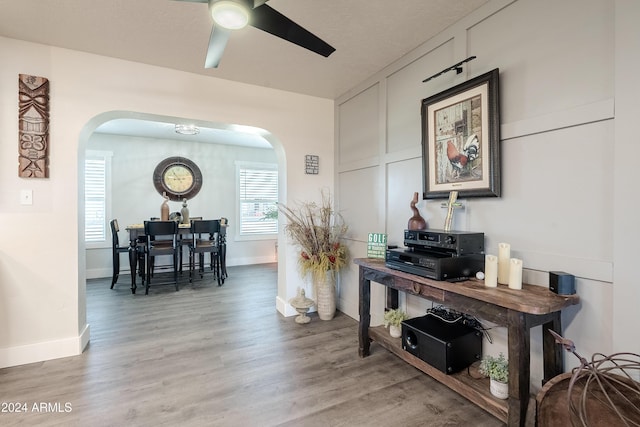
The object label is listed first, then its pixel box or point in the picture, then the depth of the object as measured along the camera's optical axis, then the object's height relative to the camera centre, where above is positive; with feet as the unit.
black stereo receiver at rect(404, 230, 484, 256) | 5.64 -0.59
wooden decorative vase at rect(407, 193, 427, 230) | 7.30 -0.20
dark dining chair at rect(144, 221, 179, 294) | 13.26 -1.53
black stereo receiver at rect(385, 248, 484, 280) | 5.54 -1.05
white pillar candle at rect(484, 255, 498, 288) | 5.16 -1.06
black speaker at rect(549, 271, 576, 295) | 4.62 -1.14
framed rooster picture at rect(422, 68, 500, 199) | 5.89 +1.61
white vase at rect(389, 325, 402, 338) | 7.50 -3.09
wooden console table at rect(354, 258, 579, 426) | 4.42 -1.74
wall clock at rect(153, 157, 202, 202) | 17.62 +2.11
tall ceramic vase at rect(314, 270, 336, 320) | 10.30 -2.97
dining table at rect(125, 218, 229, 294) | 13.78 -1.57
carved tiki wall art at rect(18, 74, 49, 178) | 7.35 +2.20
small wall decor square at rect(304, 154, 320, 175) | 11.04 +1.82
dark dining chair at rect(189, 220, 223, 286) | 14.65 -1.63
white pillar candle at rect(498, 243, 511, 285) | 5.30 -0.92
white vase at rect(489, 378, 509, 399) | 5.08 -3.12
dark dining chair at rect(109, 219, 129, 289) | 14.17 -2.00
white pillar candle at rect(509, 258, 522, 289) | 4.96 -1.05
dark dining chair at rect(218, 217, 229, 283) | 15.76 -1.90
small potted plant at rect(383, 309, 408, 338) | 7.52 -2.86
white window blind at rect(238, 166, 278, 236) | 20.25 +0.96
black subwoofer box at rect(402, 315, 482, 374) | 5.76 -2.73
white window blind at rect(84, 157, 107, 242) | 16.22 +0.74
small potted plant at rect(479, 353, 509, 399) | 5.10 -2.95
